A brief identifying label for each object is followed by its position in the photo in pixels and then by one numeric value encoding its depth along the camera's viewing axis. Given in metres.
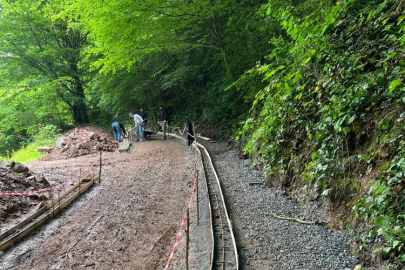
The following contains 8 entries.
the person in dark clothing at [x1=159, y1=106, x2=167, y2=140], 15.77
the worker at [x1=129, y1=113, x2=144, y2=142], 15.29
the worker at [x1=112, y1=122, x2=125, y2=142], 15.74
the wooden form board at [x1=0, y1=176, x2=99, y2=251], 4.90
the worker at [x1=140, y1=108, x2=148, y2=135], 16.23
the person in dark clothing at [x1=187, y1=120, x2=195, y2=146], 12.01
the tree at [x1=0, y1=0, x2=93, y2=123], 18.00
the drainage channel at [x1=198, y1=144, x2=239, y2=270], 3.82
